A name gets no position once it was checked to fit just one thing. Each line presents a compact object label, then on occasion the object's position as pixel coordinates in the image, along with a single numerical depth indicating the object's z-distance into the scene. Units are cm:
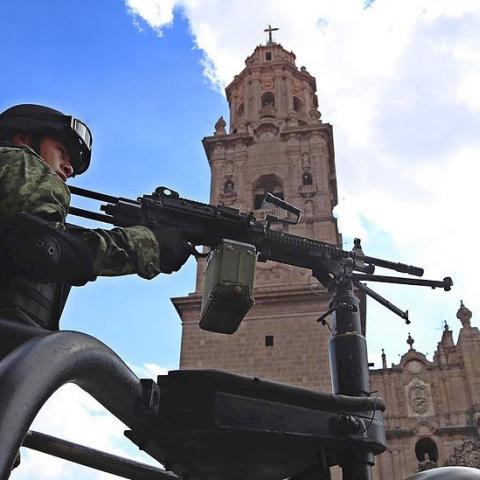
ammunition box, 281
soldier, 148
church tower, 1504
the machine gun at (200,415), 107
